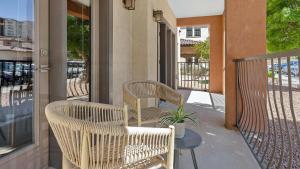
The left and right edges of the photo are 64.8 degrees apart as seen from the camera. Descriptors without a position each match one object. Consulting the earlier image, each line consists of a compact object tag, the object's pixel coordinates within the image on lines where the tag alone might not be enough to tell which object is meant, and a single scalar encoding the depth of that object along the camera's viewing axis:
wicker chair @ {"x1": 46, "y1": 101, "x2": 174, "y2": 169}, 1.22
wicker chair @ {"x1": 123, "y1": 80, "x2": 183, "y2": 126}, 2.56
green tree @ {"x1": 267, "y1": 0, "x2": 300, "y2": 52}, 8.36
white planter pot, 1.82
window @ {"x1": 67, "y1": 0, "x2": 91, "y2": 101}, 2.44
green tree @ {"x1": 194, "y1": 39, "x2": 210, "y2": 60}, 16.47
